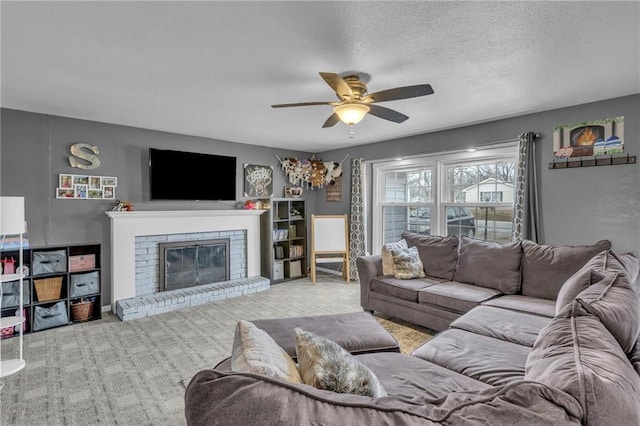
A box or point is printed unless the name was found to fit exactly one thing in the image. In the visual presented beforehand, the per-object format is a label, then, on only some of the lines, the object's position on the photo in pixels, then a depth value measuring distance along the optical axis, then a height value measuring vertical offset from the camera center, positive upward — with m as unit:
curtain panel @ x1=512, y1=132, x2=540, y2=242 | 3.75 +0.25
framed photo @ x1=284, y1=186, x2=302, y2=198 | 6.14 +0.41
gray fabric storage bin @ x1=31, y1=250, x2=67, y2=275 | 3.52 -0.51
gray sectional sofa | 0.77 -0.48
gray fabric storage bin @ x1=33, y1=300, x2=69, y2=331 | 3.49 -1.08
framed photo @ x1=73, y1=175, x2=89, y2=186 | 3.98 +0.42
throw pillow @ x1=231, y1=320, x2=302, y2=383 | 1.04 -0.49
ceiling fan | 2.32 +0.86
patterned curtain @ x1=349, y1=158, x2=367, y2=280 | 5.74 -0.05
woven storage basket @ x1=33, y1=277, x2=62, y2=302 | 3.55 -0.79
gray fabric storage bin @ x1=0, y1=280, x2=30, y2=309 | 3.36 -0.80
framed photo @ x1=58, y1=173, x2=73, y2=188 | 3.89 +0.39
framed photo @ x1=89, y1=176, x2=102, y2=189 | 4.09 +0.40
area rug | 3.19 -1.25
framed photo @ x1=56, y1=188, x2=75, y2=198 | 3.88 +0.26
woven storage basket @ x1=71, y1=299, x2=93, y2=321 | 3.75 -1.08
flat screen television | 4.55 +0.56
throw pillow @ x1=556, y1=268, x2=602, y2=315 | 2.20 -0.50
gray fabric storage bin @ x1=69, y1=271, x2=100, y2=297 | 3.76 -0.80
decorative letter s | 3.96 +0.71
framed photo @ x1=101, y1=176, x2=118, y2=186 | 4.18 +0.42
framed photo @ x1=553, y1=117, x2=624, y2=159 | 3.26 +0.75
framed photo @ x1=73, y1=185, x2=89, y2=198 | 3.98 +0.29
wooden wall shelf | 3.20 +0.51
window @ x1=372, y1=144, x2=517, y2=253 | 4.29 +0.25
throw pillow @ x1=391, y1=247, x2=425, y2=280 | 3.89 -0.62
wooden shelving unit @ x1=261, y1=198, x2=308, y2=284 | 5.73 -0.47
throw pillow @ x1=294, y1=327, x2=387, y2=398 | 1.12 -0.55
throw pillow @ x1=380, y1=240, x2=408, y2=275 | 4.03 -0.53
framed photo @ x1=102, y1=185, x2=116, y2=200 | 4.18 +0.28
